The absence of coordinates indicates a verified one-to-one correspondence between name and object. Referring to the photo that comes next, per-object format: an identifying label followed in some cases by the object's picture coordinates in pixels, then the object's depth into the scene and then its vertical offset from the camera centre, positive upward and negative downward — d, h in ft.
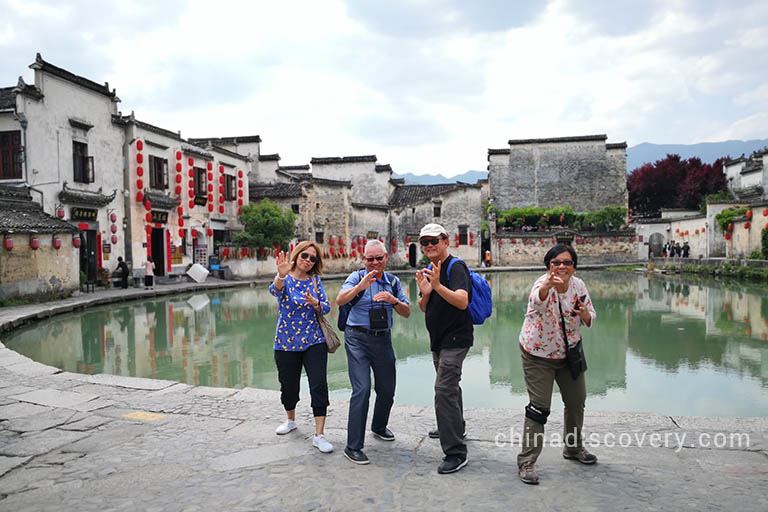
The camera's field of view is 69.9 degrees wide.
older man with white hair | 10.94 -1.74
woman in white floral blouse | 10.03 -1.83
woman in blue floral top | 11.95 -1.79
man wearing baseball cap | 10.34 -1.57
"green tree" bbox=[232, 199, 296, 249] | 71.51 +3.48
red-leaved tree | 119.55 +13.37
